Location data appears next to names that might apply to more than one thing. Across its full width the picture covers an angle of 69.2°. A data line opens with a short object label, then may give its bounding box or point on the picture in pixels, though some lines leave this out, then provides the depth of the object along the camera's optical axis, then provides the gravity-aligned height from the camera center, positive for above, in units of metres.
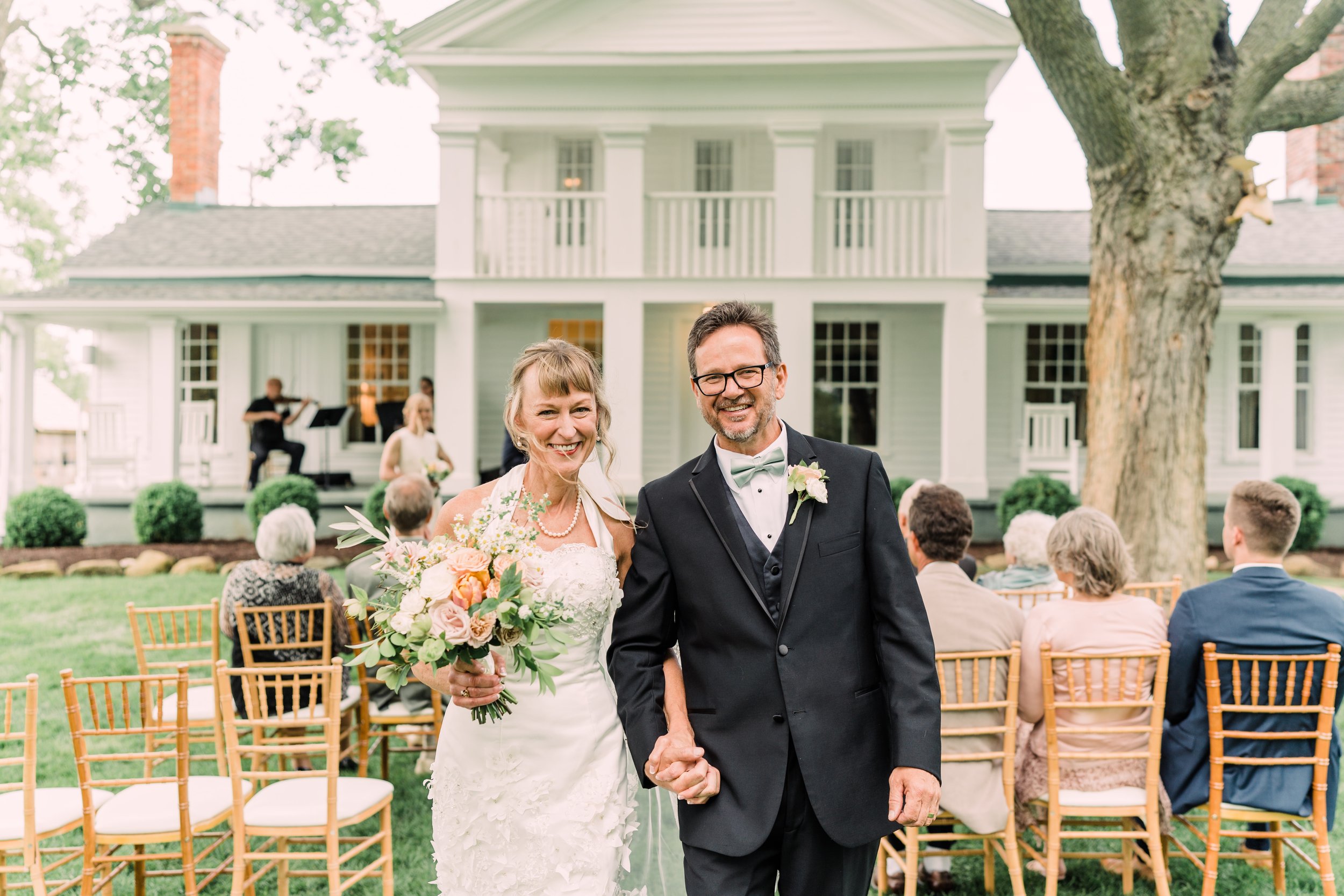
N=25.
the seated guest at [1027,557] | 5.38 -0.69
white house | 14.12 +2.55
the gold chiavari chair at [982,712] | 3.83 -1.14
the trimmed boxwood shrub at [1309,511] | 13.52 -1.07
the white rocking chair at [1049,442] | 14.54 -0.12
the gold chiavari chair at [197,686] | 5.05 -1.32
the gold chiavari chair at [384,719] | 4.97 -1.53
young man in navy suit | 3.93 -0.79
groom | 2.35 -0.57
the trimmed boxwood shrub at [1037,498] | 13.24 -0.87
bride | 2.90 -0.97
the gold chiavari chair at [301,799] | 3.74 -1.49
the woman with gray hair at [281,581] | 5.09 -0.78
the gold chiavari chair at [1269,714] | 3.79 -1.13
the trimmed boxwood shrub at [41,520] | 13.61 -1.25
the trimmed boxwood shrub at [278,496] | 13.35 -0.88
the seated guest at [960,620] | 3.91 -0.77
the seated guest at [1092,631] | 4.02 -0.82
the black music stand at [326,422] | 15.14 +0.15
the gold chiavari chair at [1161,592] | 5.12 -0.96
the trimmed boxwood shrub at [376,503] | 12.63 -0.94
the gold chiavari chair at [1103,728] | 3.83 -1.21
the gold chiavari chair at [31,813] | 3.62 -1.52
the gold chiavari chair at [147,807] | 3.69 -1.52
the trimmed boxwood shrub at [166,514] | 13.70 -1.16
